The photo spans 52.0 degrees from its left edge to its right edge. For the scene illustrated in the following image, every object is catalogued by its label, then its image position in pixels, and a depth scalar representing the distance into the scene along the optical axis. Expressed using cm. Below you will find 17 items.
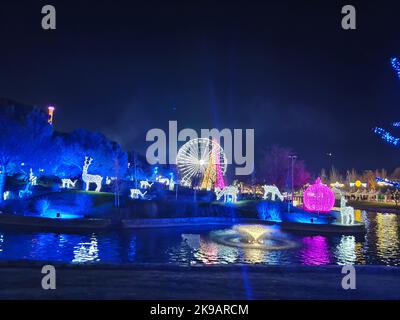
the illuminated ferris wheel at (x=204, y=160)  5178
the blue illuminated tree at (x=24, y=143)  4156
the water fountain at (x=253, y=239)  2328
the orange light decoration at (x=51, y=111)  9976
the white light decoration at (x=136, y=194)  4671
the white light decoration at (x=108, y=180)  5977
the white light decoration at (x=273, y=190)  4684
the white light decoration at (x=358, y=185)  12065
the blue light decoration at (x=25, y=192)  4354
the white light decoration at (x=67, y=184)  4988
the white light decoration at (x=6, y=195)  4245
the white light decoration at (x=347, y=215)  3303
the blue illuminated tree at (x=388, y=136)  1539
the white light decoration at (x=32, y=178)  5050
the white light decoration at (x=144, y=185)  6398
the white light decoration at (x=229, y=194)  4919
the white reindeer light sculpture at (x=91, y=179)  4575
